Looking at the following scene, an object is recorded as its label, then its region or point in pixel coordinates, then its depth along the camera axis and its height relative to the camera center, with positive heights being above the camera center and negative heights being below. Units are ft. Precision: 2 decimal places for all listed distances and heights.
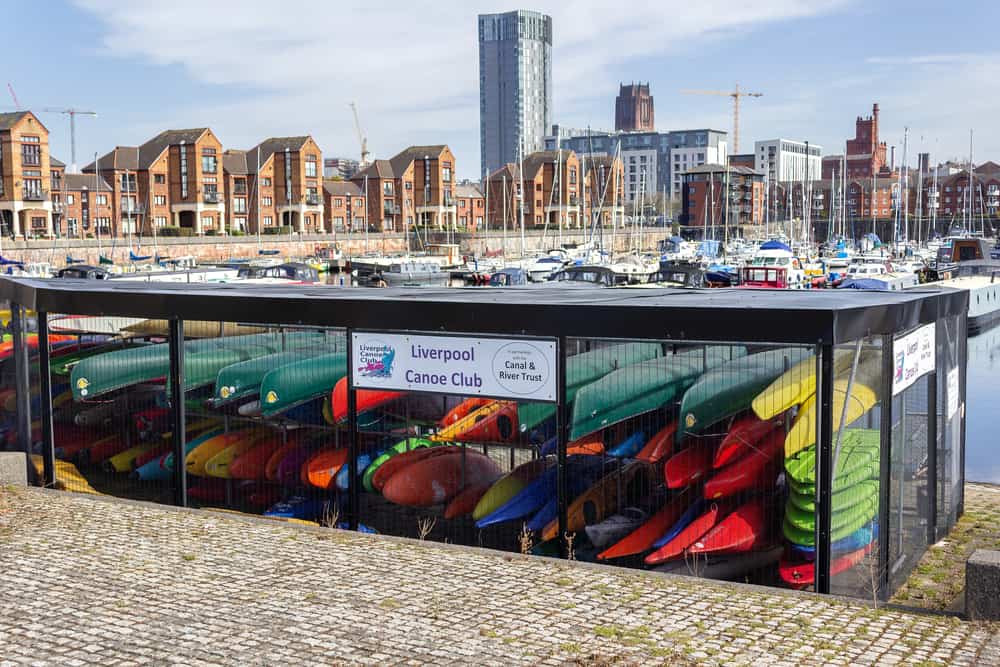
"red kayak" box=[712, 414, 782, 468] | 31.99 -5.99
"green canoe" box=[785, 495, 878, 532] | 30.42 -8.04
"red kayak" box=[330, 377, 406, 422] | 38.11 -5.53
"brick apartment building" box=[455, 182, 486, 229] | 379.55 +12.56
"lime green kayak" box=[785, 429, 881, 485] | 30.55 -6.45
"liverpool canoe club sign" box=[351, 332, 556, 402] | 34.81 -4.14
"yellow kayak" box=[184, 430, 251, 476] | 41.73 -7.99
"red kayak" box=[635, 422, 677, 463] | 33.68 -6.52
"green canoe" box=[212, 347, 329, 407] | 41.04 -5.13
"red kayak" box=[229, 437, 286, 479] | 41.32 -8.40
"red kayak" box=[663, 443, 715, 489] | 33.06 -7.10
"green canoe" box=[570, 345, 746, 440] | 33.94 -4.71
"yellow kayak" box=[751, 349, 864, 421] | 30.78 -4.48
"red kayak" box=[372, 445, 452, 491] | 38.34 -7.80
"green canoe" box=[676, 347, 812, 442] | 31.68 -4.56
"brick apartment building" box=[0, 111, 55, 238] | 249.75 +17.51
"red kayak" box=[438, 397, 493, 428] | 36.86 -5.85
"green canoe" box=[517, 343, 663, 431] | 34.14 -3.92
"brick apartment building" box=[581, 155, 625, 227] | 393.50 +20.50
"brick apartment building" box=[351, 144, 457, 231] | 343.67 +17.96
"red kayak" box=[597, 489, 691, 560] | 33.40 -9.08
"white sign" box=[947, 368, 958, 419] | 40.45 -6.01
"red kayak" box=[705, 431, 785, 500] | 31.81 -6.96
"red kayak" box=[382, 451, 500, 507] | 37.91 -8.37
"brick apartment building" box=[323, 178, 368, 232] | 338.13 +11.65
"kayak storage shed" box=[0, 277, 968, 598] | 31.42 -6.03
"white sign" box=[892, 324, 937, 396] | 33.14 -3.99
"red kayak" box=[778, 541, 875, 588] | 30.60 -9.57
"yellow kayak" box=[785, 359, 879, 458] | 30.83 -5.00
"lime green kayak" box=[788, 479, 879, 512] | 30.45 -7.53
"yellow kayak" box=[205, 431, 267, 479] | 41.68 -8.29
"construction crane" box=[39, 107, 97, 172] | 321.52 +41.59
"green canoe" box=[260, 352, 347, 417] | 39.55 -5.13
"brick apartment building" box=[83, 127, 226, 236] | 287.89 +17.98
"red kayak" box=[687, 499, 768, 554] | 31.91 -8.73
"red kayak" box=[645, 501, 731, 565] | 32.40 -8.98
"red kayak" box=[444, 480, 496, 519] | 37.37 -9.06
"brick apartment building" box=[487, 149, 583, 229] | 375.04 +18.40
